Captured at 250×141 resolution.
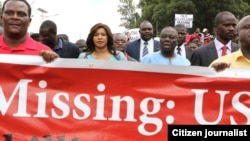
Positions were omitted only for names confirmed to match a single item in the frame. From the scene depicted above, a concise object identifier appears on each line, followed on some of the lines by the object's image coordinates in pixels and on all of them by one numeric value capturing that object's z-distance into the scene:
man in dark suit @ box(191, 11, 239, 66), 6.57
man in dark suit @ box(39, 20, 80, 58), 7.50
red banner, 4.70
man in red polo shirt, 4.81
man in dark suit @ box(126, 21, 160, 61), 10.23
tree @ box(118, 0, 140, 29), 105.42
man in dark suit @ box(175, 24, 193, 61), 8.89
